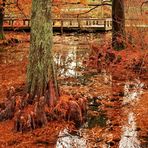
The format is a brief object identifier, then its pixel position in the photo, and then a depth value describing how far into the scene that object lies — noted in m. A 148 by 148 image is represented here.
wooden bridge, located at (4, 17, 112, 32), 31.63
